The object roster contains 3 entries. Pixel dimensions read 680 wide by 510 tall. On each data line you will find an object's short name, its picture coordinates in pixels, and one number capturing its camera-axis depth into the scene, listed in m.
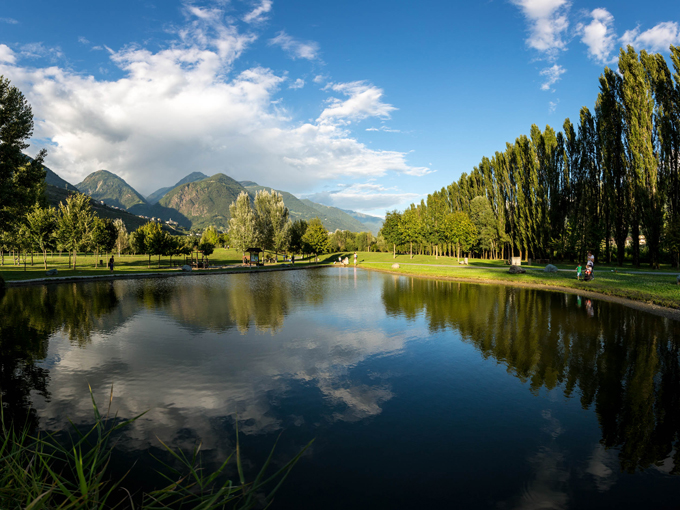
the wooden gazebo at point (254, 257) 56.43
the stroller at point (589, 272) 28.06
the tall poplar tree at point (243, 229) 57.56
